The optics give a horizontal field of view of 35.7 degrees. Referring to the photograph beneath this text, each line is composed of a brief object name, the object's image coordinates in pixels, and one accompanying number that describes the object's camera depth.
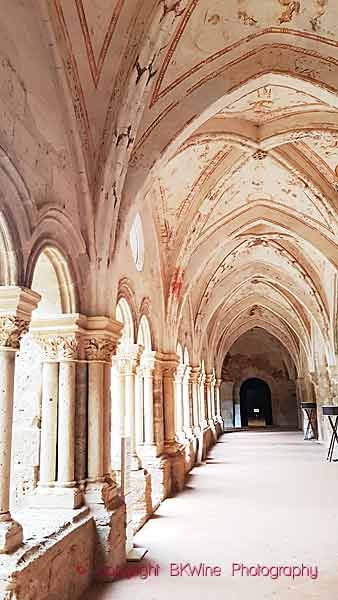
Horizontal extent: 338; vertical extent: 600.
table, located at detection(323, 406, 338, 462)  12.19
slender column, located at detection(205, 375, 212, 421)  19.50
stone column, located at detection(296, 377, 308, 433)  23.25
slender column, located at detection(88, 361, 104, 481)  5.00
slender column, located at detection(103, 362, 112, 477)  5.14
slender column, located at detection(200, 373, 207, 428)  17.17
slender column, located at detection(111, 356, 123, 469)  7.59
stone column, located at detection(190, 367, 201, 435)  14.54
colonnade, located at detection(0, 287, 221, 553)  3.74
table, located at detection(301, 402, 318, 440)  19.15
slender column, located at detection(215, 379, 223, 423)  24.22
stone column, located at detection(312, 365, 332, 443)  16.44
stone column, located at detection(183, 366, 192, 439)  12.69
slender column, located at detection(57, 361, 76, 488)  4.79
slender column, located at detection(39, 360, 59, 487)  4.79
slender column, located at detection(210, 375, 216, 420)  21.39
